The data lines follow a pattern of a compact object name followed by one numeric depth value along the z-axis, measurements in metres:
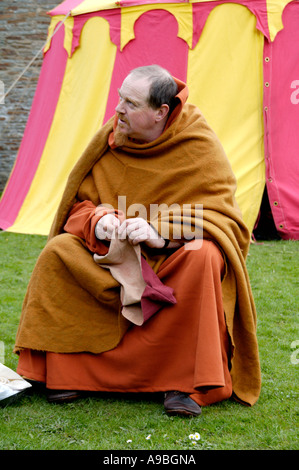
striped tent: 12.62
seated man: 5.32
